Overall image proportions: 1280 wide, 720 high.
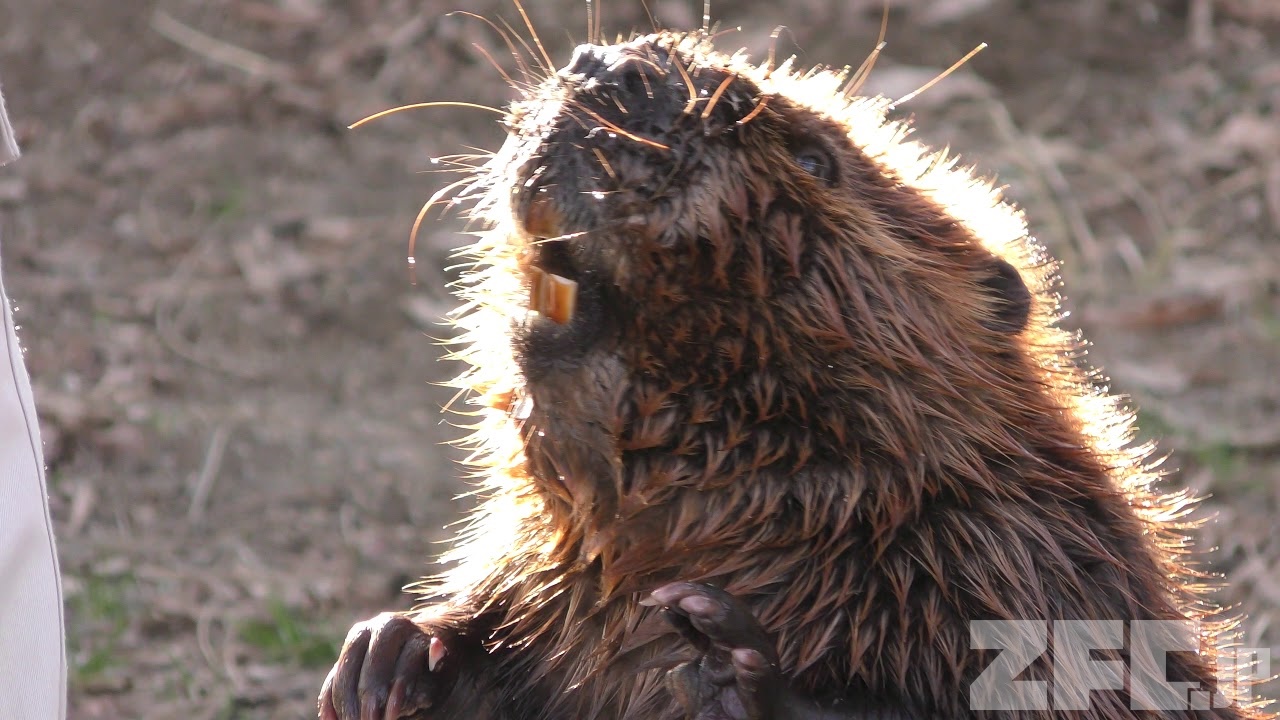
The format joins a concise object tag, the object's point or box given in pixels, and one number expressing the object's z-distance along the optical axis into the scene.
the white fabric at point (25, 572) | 4.27
